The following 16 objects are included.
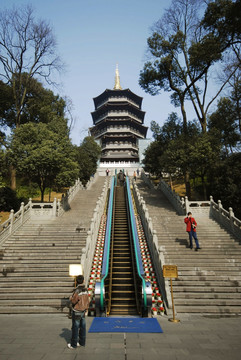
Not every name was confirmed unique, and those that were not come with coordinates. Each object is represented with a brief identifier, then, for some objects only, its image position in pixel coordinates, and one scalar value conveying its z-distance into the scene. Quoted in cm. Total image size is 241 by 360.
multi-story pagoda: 4553
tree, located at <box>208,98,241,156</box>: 2256
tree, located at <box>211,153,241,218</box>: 1574
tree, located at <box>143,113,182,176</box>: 2510
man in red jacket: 1048
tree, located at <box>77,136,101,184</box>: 2955
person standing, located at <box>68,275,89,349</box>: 483
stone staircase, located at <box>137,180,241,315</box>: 747
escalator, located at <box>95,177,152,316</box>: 693
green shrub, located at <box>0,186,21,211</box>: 1693
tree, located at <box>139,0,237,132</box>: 1783
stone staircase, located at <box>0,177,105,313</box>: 779
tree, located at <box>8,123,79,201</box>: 1582
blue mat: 569
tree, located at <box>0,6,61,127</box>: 2256
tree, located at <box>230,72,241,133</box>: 1839
